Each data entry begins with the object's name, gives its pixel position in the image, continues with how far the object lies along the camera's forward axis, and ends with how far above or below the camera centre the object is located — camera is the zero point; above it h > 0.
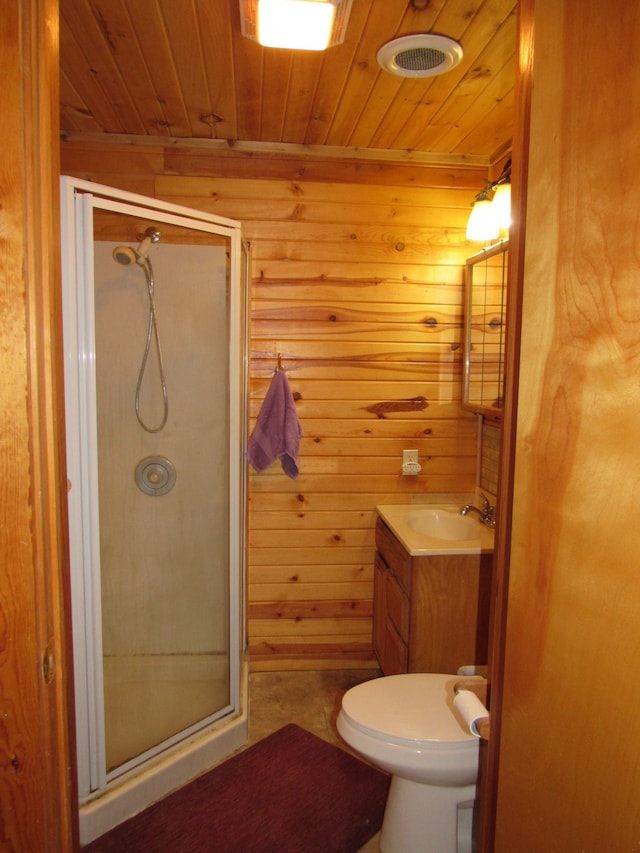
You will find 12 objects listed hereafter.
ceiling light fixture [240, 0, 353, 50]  1.50 +0.96
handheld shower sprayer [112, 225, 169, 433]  2.09 +0.39
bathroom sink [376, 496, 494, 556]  2.25 -0.68
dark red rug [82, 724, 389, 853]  1.78 -1.50
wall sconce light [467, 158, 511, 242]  2.17 +0.65
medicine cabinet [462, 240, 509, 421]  2.28 +0.19
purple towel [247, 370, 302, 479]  2.55 -0.28
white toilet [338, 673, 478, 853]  1.54 -1.05
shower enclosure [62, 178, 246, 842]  1.98 -0.53
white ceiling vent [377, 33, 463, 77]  1.73 +1.01
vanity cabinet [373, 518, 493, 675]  2.17 -0.94
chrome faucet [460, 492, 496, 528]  2.42 -0.61
